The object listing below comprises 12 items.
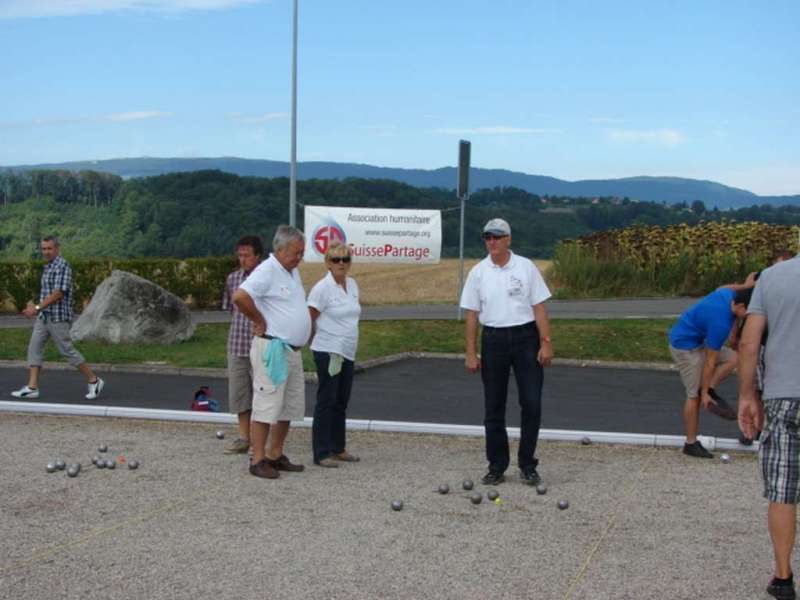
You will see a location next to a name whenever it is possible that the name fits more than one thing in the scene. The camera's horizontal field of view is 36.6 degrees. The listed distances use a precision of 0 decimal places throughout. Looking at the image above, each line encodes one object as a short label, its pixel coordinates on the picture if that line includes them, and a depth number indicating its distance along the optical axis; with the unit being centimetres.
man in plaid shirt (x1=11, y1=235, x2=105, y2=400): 1309
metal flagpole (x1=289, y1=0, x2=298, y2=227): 2474
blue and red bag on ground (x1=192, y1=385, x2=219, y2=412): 1211
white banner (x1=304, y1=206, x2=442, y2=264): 2431
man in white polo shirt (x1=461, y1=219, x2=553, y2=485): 885
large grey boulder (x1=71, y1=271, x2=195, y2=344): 1939
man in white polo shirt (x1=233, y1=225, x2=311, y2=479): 900
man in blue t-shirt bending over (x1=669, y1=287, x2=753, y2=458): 966
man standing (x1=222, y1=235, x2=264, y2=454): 998
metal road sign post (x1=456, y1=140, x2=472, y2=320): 2238
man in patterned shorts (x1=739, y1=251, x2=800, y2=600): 603
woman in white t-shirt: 959
